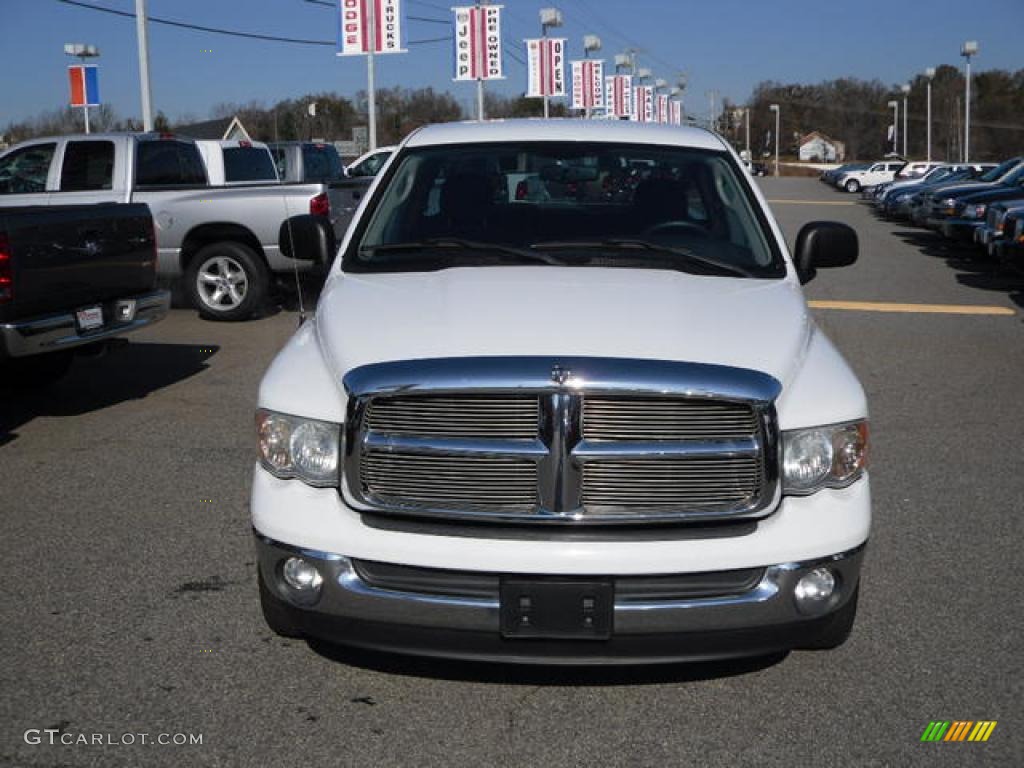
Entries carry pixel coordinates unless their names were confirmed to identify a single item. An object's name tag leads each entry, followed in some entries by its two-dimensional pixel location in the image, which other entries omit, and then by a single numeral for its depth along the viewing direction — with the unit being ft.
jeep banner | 103.40
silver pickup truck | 38.75
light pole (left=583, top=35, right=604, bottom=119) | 177.17
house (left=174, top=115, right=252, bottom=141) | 116.87
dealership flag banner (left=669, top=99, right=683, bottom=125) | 296.38
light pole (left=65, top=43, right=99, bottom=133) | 107.34
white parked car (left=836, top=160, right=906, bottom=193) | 179.32
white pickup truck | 10.82
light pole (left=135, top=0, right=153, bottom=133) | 70.69
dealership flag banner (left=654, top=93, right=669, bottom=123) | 266.98
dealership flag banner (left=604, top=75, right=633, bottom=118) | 188.99
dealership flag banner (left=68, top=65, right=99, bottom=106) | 94.12
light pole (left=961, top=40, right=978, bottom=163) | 172.24
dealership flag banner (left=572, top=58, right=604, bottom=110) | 160.76
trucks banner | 86.58
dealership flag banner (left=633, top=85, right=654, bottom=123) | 220.64
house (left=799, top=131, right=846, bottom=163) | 441.27
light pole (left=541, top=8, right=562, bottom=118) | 140.77
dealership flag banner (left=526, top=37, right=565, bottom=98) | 128.06
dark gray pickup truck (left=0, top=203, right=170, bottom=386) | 23.26
